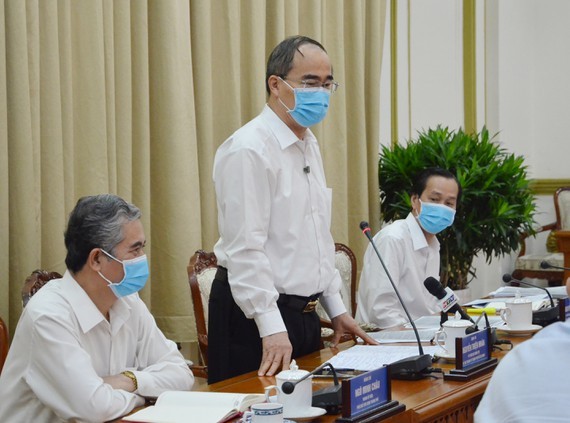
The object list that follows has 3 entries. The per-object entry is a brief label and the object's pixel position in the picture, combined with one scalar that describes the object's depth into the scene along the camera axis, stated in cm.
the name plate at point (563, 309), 335
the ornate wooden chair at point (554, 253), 672
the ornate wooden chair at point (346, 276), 440
